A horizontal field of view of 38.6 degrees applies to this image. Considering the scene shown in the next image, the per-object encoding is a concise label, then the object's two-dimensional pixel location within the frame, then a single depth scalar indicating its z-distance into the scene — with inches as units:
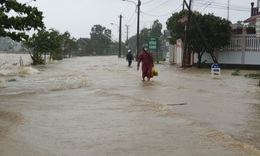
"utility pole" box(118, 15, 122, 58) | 2906.0
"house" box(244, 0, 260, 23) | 1164.8
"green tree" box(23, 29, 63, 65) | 1286.9
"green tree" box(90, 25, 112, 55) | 4128.9
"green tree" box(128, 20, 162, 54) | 3282.5
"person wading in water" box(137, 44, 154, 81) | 649.0
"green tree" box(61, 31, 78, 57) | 2314.0
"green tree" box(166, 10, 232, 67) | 1075.3
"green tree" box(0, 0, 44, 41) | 509.7
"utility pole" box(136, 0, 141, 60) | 1806.1
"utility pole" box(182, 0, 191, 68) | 1089.9
